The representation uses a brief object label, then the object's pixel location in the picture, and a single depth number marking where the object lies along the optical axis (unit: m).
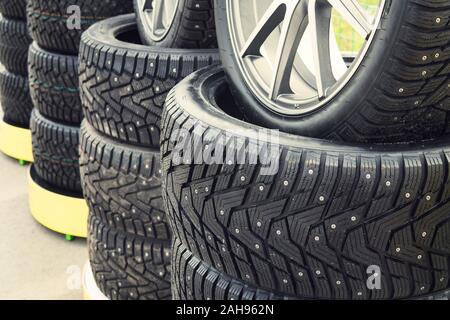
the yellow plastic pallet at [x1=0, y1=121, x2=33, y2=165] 4.46
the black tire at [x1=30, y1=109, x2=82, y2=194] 3.38
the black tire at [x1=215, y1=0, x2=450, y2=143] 1.23
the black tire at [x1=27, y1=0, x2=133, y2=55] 3.28
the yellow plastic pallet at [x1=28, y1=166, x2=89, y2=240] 3.47
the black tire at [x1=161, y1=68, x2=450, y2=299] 1.32
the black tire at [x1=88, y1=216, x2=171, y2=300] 2.36
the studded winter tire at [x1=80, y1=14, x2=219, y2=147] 2.18
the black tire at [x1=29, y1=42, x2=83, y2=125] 3.32
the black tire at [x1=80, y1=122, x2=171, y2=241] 2.28
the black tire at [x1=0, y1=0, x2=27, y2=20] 4.02
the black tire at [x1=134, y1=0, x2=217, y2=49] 2.16
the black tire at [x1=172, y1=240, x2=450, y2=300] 1.51
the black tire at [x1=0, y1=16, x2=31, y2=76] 4.09
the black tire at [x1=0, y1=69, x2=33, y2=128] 4.23
